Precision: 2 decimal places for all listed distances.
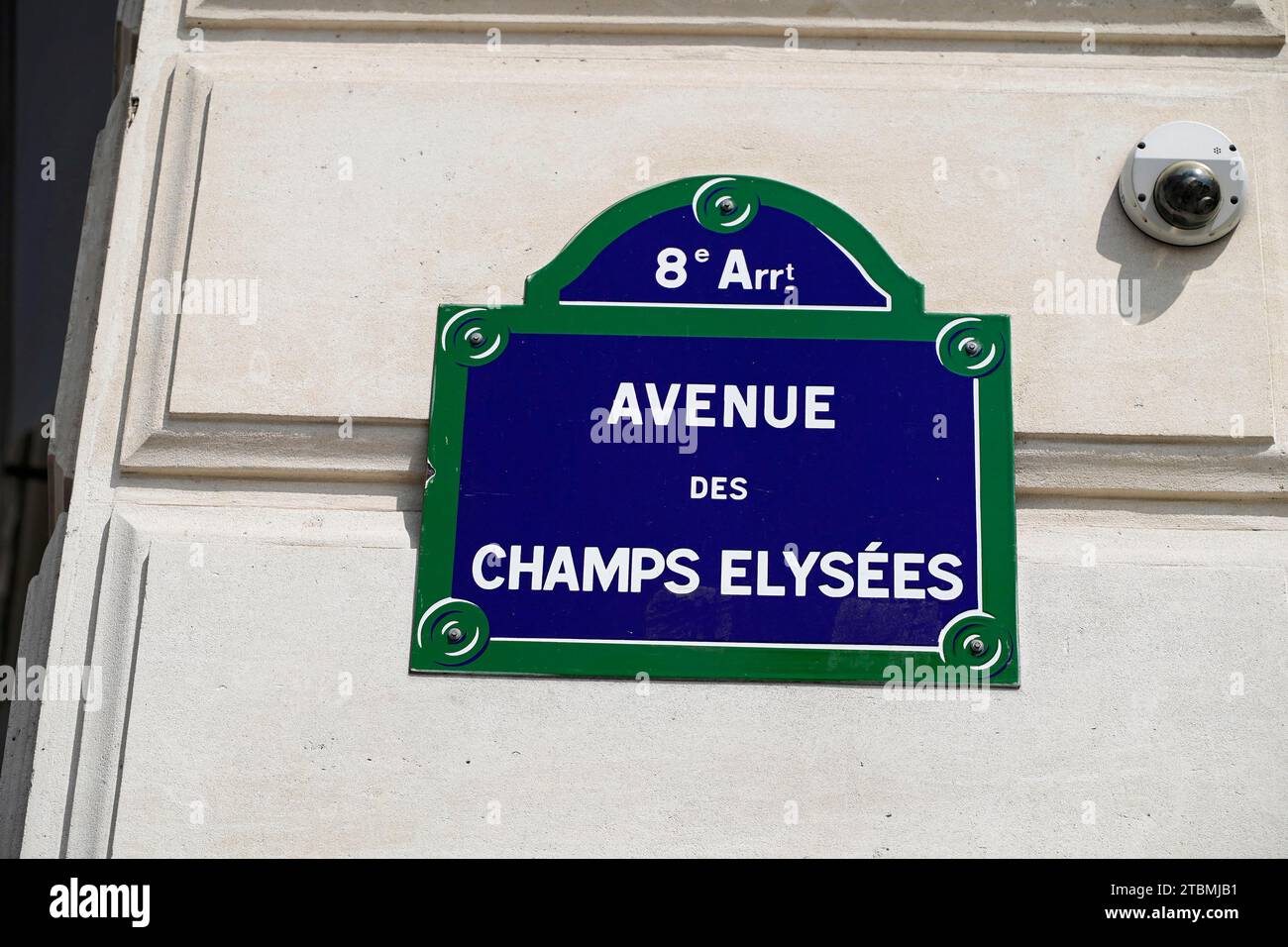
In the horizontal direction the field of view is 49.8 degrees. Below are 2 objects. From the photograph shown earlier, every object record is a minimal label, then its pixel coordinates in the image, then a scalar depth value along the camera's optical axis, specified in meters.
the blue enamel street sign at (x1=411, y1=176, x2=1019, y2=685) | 2.46
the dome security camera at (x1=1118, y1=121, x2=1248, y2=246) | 2.63
